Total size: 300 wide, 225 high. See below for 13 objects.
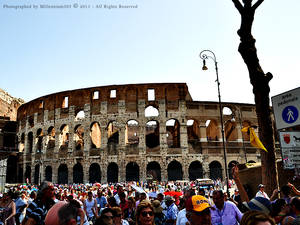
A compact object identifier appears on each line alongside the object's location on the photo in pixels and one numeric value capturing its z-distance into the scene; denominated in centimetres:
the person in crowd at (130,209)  619
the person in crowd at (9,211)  582
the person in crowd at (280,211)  352
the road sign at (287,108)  577
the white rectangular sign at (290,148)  568
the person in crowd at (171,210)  568
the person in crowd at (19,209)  676
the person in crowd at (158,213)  467
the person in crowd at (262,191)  590
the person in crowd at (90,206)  740
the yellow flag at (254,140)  640
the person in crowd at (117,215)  364
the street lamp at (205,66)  1440
